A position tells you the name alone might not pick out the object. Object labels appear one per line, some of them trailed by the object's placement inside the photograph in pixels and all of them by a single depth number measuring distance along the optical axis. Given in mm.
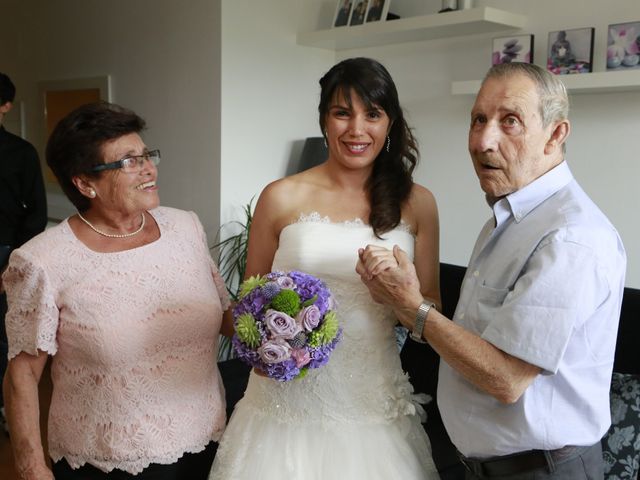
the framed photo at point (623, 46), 3271
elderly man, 1502
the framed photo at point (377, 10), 4211
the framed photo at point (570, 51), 3467
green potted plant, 4508
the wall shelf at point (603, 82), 3201
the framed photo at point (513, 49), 3707
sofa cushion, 2395
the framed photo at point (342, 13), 4424
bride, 2105
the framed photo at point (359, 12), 4355
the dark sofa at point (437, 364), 2707
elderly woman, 1874
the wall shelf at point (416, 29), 3691
